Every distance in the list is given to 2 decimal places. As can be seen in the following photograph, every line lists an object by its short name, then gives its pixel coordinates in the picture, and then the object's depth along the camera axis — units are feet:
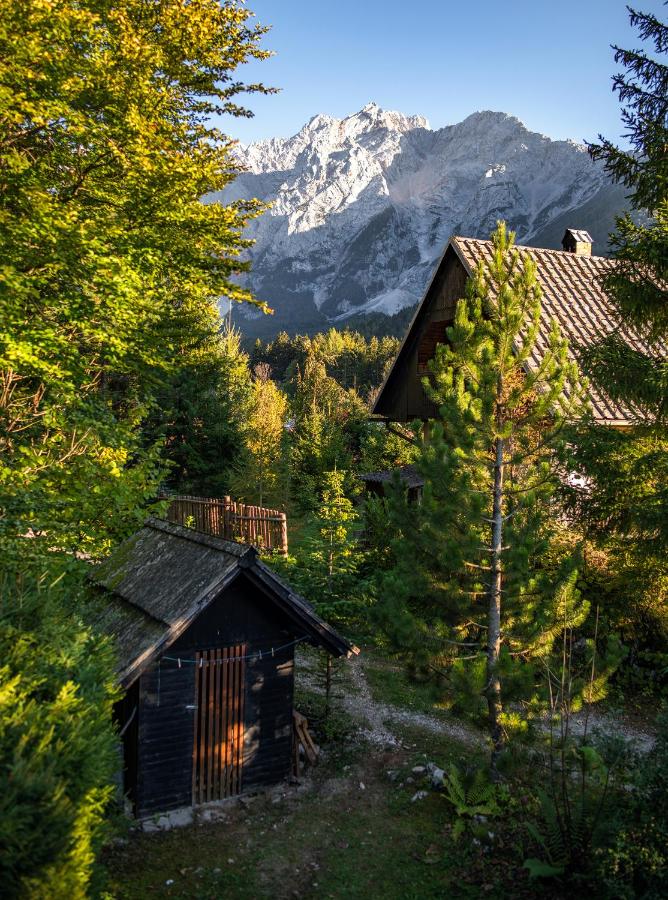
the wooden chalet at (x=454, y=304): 55.06
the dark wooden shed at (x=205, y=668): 30.37
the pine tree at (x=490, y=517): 30.25
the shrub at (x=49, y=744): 13.64
